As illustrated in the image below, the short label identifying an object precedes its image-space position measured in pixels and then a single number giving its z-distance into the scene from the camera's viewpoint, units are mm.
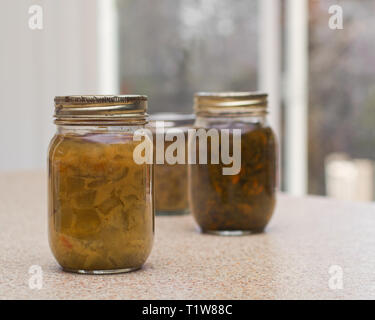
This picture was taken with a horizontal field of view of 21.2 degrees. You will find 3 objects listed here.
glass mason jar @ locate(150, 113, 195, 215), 1058
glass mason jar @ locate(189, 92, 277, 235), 933
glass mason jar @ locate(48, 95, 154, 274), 775
